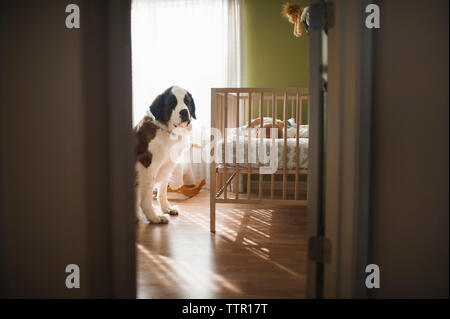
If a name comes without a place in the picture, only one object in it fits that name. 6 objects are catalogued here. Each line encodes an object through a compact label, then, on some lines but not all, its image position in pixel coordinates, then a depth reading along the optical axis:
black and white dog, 2.48
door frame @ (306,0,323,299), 1.24
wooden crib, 2.31
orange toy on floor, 3.59
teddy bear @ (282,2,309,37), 3.37
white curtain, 4.05
